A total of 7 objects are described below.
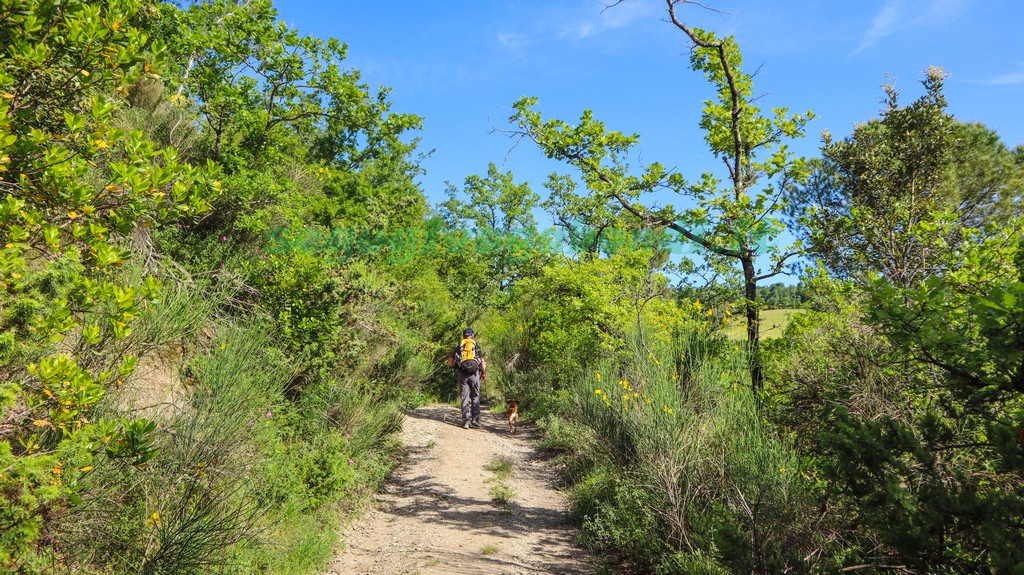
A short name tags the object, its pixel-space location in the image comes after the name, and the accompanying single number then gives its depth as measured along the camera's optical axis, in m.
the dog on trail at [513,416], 11.38
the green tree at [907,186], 4.52
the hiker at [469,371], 10.96
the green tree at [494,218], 24.86
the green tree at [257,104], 7.53
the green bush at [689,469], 3.28
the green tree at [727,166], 5.34
